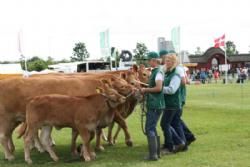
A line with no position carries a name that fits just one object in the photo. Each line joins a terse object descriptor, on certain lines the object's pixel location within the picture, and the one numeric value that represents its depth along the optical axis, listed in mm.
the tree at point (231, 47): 138250
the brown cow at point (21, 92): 9148
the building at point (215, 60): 96688
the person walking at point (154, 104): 8414
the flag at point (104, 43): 31078
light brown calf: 8516
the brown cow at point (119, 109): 9289
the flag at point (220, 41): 50941
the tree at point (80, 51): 103500
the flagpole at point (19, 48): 26266
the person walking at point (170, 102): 8820
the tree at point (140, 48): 85838
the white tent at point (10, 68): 46241
